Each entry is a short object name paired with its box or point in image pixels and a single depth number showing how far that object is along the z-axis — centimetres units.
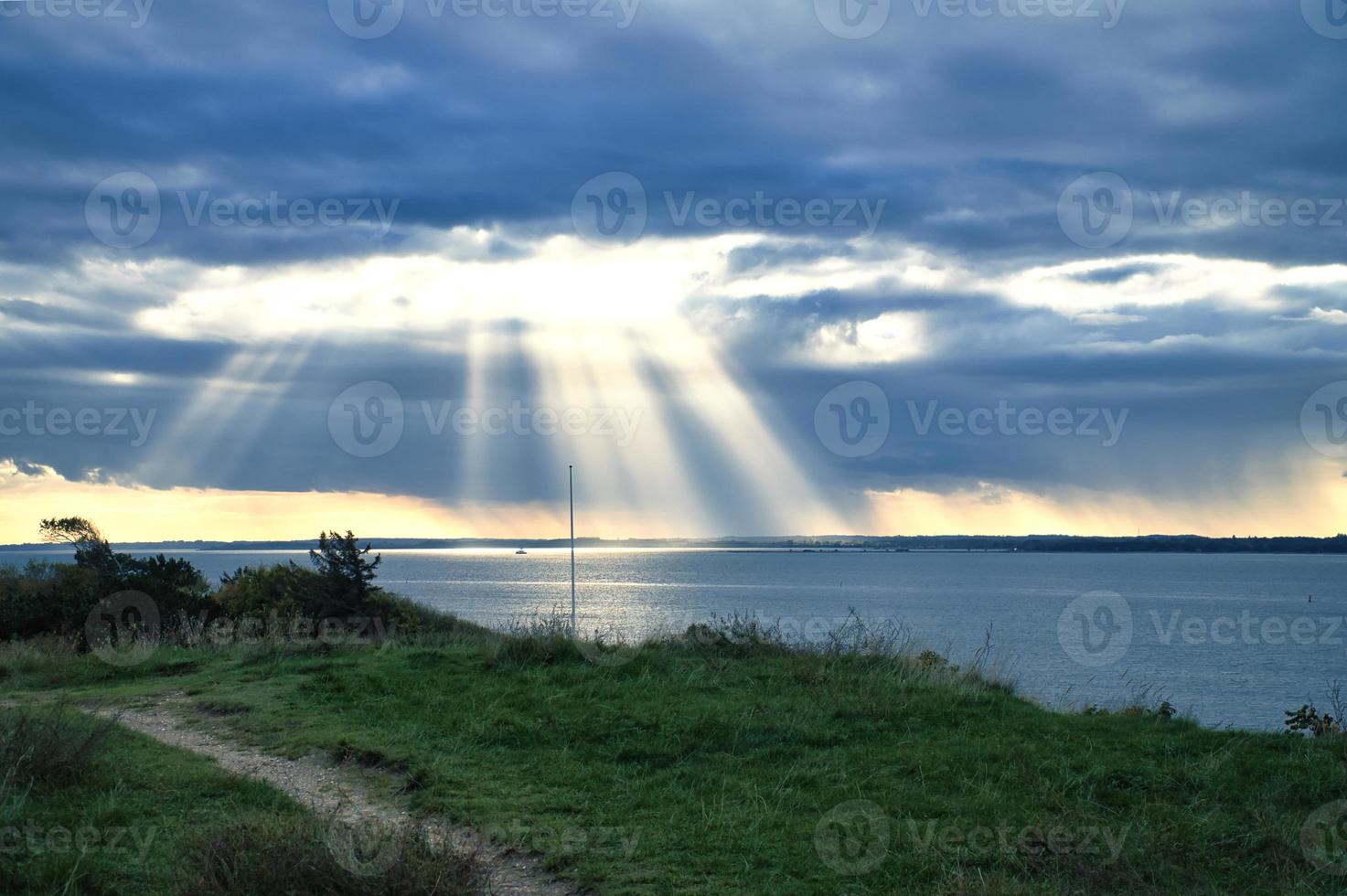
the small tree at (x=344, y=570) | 3162
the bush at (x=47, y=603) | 2384
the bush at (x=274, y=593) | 3045
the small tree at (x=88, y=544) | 2855
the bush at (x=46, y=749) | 855
